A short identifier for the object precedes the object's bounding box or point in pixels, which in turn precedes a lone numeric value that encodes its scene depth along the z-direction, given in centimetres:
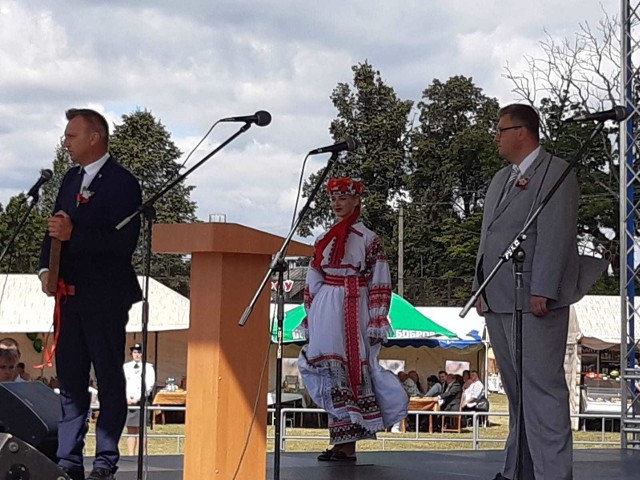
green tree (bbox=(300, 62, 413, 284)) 4300
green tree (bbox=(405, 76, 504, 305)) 3891
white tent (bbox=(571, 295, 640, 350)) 2056
